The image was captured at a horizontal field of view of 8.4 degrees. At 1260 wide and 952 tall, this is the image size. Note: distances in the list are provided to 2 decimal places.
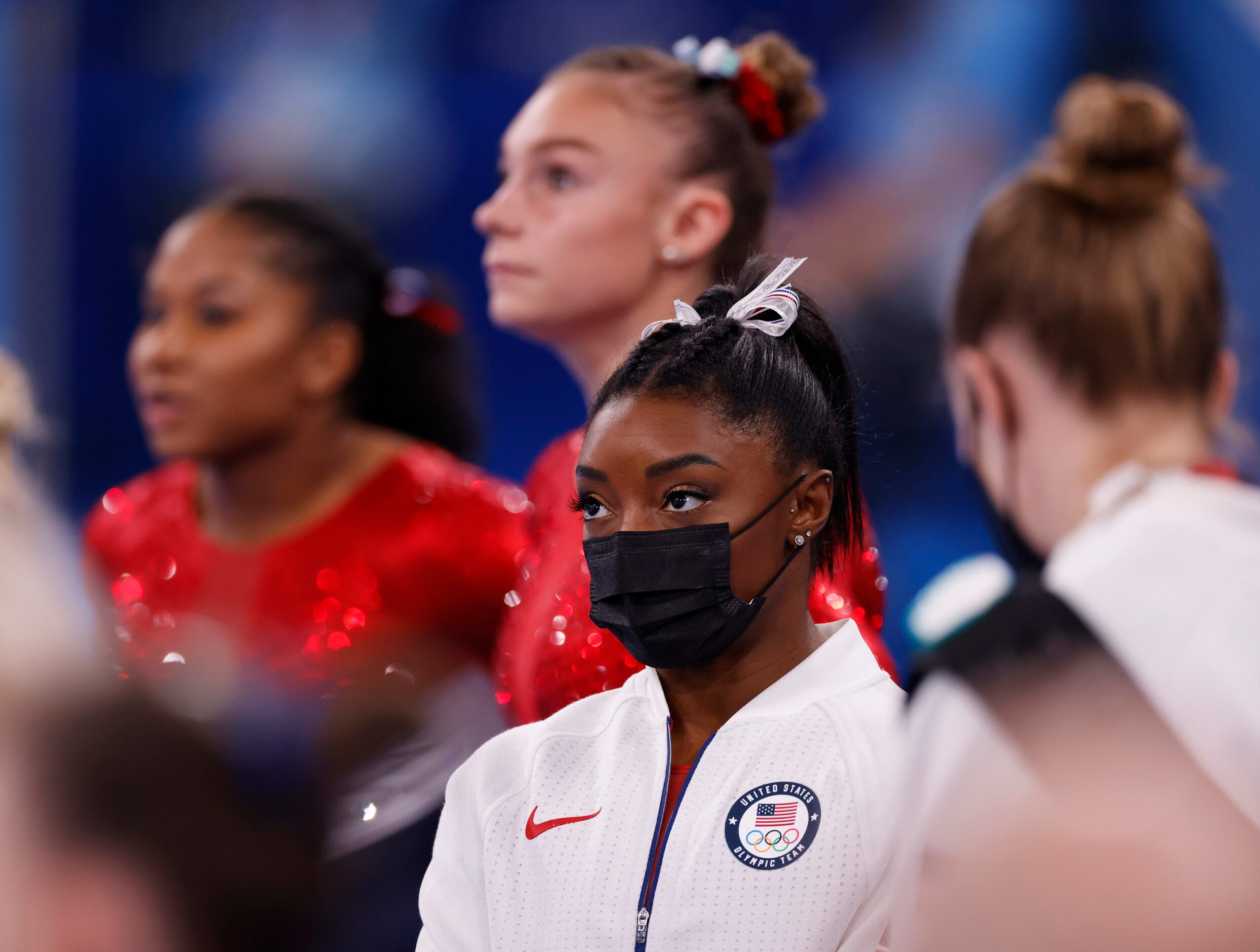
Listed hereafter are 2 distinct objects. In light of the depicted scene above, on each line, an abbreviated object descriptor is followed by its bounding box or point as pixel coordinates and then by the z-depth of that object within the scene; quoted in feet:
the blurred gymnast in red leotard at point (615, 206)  21.85
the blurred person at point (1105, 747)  18.86
